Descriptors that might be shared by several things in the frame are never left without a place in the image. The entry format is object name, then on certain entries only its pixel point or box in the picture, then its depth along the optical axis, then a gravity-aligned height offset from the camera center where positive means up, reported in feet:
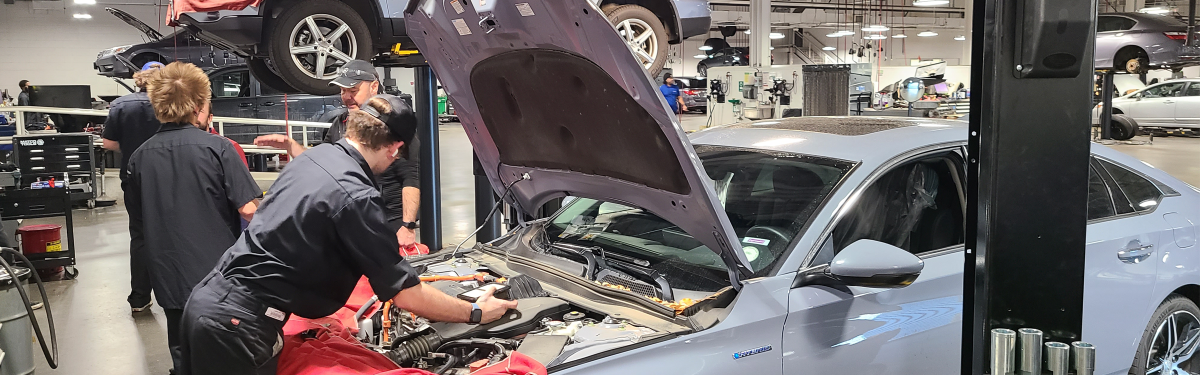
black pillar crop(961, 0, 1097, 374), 5.58 -0.50
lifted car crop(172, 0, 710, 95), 14.51 +1.47
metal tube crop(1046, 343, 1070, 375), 5.62 -1.70
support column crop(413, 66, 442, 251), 18.45 -0.99
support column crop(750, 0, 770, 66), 56.29 +4.91
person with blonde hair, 10.28 -0.96
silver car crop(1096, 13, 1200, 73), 46.96 +3.31
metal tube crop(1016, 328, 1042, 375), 5.64 -1.66
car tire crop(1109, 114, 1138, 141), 50.83 -1.59
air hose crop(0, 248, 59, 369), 8.49 -1.84
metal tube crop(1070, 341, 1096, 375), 5.56 -1.69
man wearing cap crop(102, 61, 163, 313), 15.55 -0.18
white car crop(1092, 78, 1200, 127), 53.16 -0.26
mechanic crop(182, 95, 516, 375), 6.51 -1.16
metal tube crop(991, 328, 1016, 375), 5.64 -1.65
